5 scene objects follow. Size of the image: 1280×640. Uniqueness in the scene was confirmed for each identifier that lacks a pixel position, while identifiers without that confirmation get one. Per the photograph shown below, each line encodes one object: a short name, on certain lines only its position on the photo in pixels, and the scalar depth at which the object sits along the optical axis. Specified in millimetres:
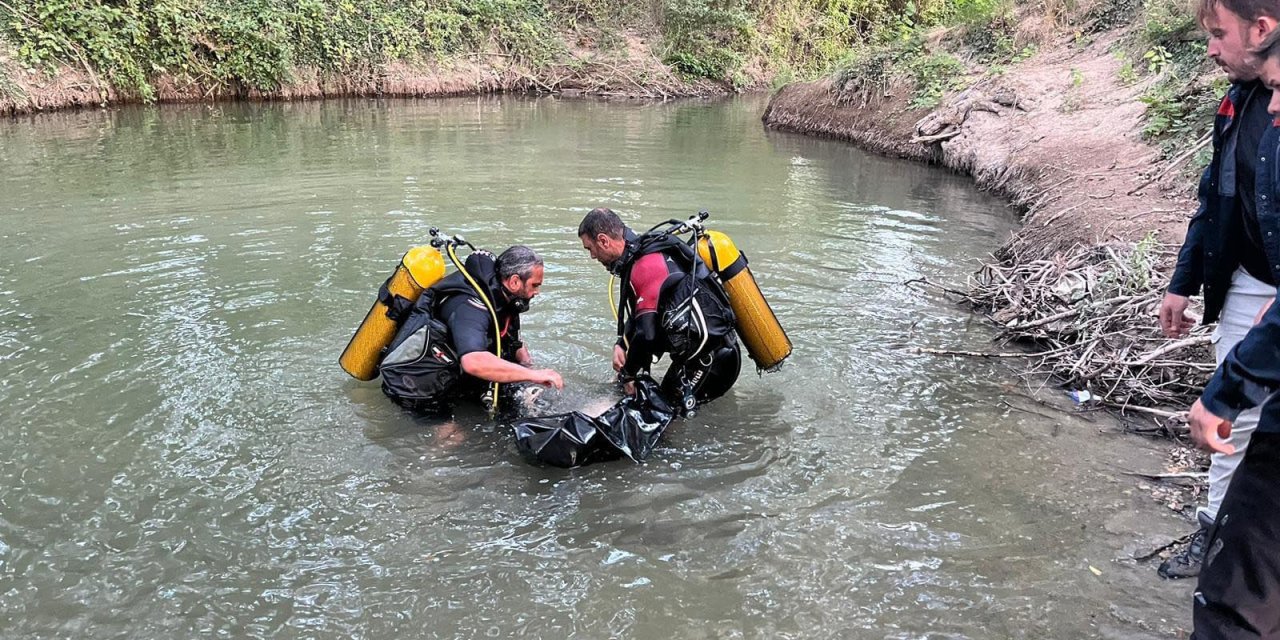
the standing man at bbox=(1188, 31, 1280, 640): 2115
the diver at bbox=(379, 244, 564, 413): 4488
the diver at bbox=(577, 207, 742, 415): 4395
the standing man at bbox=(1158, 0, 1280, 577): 2523
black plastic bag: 4152
